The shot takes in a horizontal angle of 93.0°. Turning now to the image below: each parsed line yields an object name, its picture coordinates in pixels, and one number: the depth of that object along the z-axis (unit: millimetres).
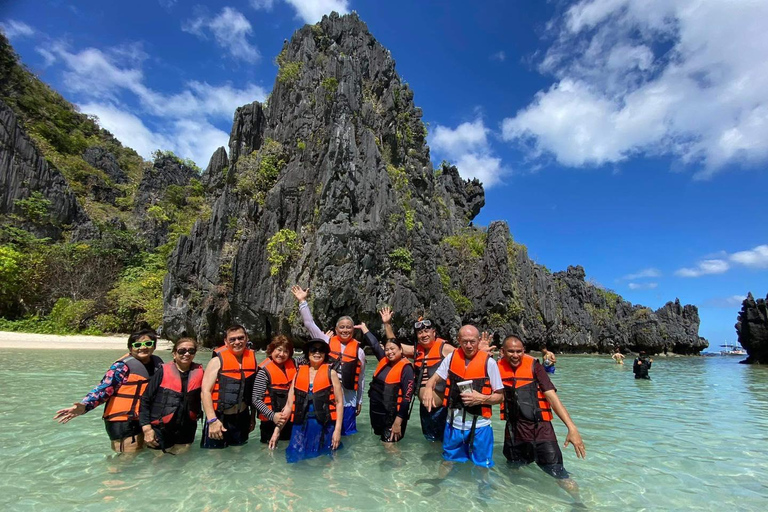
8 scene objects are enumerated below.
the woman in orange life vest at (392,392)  5535
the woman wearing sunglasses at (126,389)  4582
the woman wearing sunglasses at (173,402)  4516
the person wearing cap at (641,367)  17219
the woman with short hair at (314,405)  4684
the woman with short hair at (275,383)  4871
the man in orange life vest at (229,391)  4600
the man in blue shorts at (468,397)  4285
